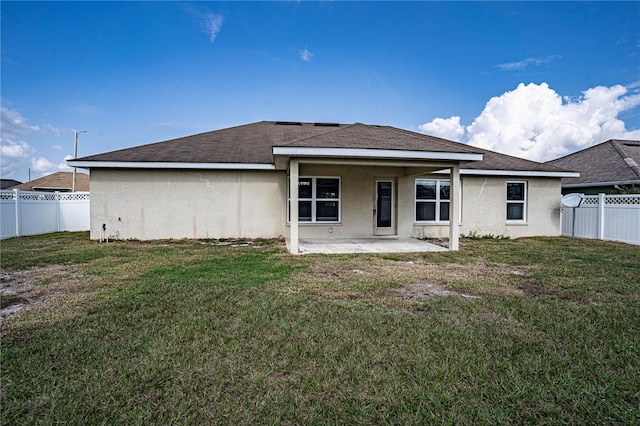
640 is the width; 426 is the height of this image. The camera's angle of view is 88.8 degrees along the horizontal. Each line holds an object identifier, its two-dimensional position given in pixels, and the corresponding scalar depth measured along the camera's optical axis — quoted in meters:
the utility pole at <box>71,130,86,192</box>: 28.13
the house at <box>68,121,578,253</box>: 11.04
